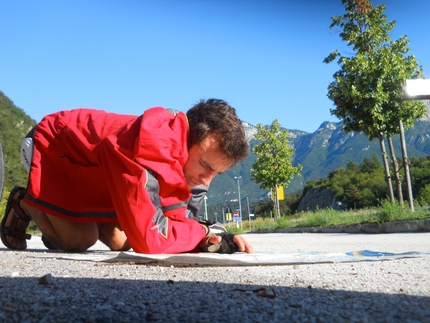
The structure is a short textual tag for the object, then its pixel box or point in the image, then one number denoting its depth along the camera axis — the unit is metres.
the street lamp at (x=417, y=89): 2.05
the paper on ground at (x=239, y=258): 2.38
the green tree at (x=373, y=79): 11.81
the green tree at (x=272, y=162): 24.41
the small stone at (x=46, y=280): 1.69
